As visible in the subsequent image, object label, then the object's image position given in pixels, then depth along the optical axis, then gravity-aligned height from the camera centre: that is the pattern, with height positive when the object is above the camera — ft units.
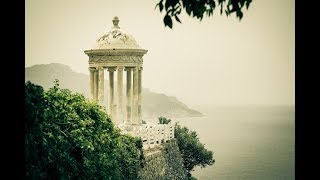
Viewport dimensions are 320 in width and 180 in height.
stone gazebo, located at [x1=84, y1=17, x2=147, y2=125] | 88.63 +3.70
